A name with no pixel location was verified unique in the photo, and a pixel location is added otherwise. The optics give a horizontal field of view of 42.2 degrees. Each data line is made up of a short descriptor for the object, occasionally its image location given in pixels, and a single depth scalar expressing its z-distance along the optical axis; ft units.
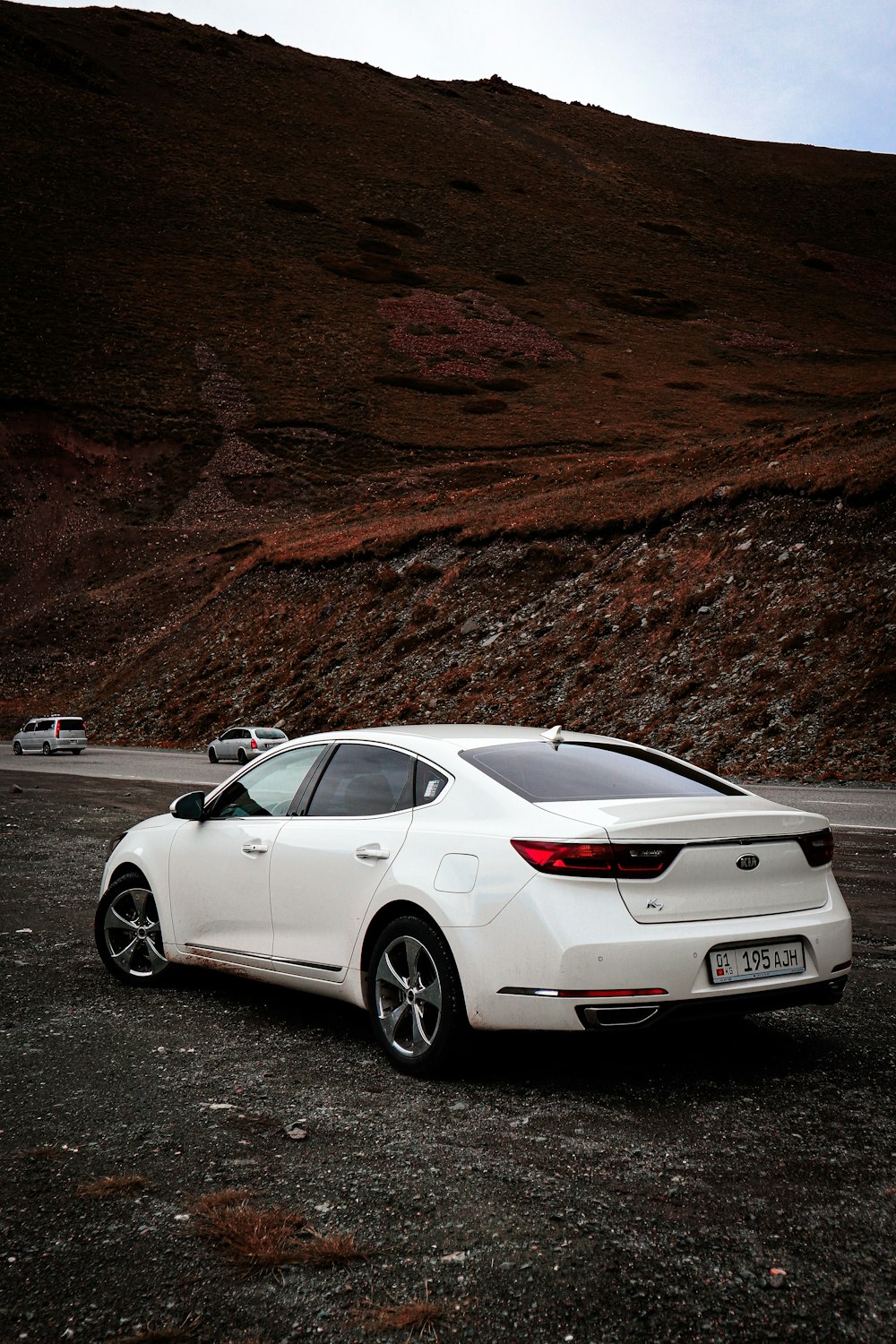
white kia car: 14.37
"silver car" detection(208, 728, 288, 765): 94.38
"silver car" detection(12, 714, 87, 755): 111.65
